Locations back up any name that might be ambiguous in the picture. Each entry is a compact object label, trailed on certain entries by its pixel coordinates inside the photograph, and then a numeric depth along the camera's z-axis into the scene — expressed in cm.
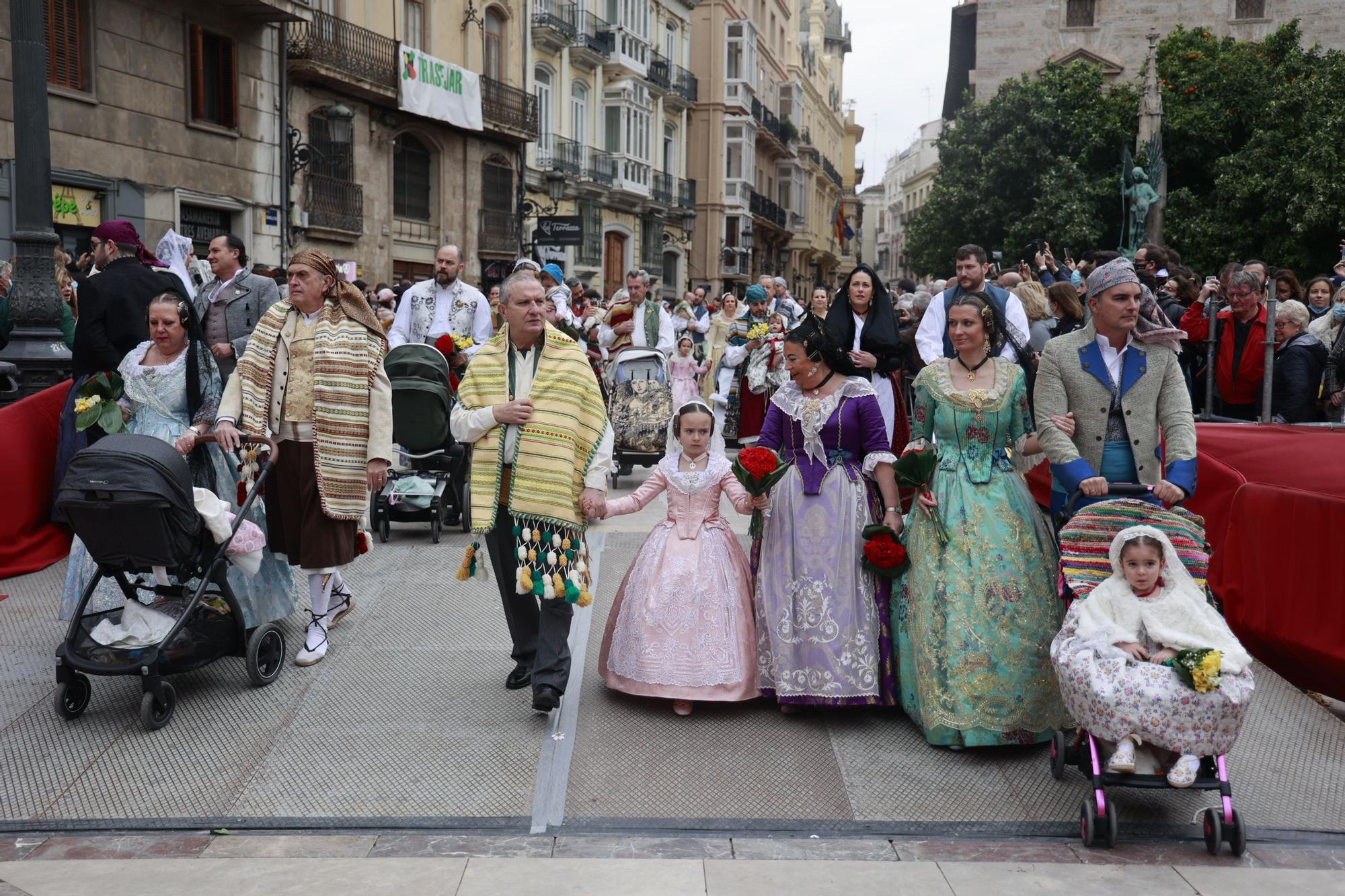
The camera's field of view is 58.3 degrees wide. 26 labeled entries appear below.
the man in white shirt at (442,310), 969
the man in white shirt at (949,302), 777
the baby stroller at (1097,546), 456
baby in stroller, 407
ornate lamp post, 784
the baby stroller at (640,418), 1111
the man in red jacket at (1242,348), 885
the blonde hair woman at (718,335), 1438
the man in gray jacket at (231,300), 738
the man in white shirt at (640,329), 1261
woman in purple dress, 530
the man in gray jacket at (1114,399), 501
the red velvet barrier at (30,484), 743
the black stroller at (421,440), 874
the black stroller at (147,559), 488
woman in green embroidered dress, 492
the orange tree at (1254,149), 2916
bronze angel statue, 2331
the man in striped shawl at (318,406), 581
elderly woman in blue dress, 591
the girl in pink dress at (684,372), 1264
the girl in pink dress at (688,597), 536
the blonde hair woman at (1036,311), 933
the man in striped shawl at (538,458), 515
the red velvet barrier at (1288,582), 564
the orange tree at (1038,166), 3366
